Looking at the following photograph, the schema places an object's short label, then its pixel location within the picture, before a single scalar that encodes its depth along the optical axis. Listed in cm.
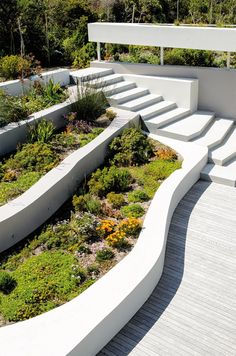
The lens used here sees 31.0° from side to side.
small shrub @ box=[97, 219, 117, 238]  654
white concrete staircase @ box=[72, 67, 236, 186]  943
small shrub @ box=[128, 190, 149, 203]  752
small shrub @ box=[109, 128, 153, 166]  876
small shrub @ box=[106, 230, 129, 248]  629
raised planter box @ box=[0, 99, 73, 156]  829
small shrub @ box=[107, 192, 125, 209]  734
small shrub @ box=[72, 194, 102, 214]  706
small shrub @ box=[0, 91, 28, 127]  864
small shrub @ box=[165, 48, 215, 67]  1204
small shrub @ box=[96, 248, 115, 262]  606
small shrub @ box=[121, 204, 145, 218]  706
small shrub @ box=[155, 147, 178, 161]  895
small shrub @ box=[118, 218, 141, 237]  655
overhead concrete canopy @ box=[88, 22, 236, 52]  1067
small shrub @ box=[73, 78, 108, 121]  978
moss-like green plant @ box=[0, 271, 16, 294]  549
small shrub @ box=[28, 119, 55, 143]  849
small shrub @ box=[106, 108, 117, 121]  991
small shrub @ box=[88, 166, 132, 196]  766
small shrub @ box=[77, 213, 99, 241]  648
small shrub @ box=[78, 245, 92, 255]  622
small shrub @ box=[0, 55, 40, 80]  1055
